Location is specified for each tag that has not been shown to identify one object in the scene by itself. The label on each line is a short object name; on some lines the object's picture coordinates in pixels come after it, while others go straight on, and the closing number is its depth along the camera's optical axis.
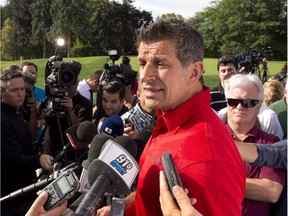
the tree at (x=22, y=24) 36.17
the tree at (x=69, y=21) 32.83
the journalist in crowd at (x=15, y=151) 2.49
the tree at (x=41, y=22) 32.74
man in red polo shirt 1.05
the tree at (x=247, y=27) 38.93
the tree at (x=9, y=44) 34.20
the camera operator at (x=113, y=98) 3.26
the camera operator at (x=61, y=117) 2.87
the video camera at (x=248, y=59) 5.21
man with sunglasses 1.77
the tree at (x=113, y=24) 36.87
